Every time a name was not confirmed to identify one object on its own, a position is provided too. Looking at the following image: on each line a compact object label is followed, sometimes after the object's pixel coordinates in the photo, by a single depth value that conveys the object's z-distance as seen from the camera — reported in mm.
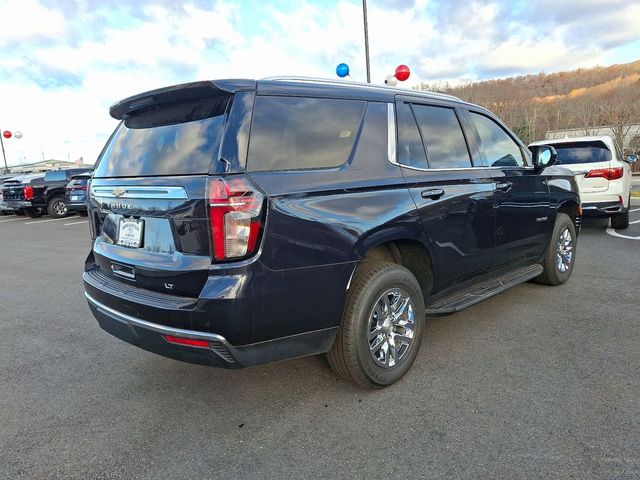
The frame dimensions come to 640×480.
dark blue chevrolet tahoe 2297
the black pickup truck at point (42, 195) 14766
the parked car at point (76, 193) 14289
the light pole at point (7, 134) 29484
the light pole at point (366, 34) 11891
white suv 7727
